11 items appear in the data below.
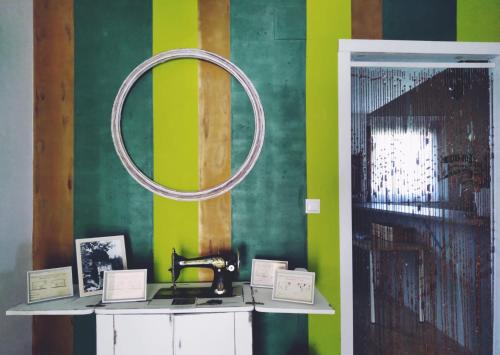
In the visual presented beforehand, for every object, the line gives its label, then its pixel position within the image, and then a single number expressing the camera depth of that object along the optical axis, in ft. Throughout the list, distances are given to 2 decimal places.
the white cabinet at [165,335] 5.07
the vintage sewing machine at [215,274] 5.66
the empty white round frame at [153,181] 6.51
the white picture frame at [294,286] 5.32
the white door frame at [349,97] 6.63
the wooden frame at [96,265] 5.68
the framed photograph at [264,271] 6.07
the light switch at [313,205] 6.64
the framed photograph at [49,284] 5.37
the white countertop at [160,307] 5.07
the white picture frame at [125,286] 5.36
